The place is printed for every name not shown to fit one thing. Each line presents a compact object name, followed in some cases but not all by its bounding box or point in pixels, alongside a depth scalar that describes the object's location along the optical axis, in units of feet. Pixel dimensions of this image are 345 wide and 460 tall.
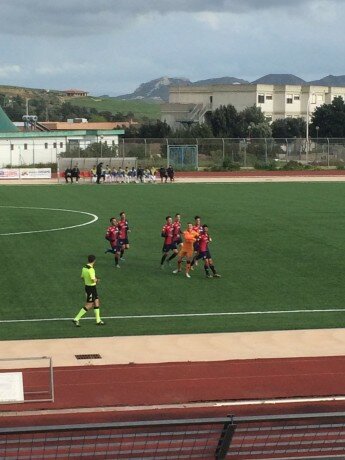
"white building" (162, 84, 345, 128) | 473.26
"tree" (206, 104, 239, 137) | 435.12
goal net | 288.92
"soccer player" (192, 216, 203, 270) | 102.73
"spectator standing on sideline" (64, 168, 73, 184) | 245.86
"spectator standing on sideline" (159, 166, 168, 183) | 248.73
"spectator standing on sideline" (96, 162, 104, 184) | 242.17
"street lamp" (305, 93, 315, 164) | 318.55
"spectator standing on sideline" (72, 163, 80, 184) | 245.04
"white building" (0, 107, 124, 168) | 302.45
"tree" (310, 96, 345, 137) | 423.23
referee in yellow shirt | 79.56
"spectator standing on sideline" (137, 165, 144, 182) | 248.11
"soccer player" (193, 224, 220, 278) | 101.40
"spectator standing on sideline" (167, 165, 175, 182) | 247.91
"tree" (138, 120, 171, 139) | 433.48
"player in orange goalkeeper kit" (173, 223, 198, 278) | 102.22
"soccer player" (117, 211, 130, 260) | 109.09
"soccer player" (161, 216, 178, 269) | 107.76
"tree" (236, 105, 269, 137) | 436.35
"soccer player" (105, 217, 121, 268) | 107.76
